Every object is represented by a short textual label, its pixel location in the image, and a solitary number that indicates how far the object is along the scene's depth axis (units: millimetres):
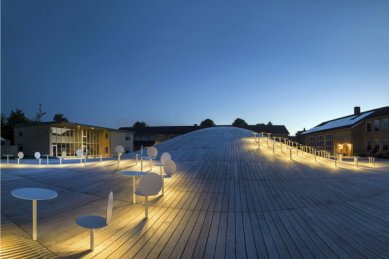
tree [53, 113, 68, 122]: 64681
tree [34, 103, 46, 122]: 58188
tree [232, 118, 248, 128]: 67300
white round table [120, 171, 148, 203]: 5855
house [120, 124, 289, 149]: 47188
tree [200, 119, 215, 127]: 67500
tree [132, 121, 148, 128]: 91688
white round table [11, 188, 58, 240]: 3324
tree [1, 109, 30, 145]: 37231
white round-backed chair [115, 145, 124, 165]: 11018
